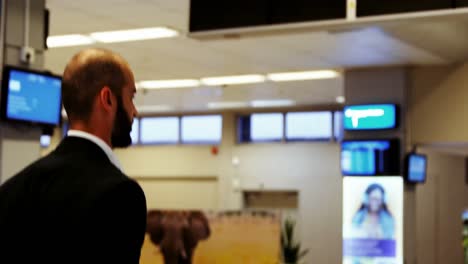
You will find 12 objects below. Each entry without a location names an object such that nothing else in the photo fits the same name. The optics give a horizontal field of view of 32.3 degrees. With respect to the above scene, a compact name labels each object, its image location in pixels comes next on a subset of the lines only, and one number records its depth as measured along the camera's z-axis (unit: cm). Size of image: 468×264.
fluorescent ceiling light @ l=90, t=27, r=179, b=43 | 835
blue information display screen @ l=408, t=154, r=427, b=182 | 1028
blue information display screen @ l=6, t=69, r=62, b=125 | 521
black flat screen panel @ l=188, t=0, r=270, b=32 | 538
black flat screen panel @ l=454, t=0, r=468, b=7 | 487
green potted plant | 1345
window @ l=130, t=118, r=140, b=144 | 1688
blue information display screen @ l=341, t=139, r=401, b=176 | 1021
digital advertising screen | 1030
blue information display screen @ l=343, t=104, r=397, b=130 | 1034
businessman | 145
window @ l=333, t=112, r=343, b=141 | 1466
